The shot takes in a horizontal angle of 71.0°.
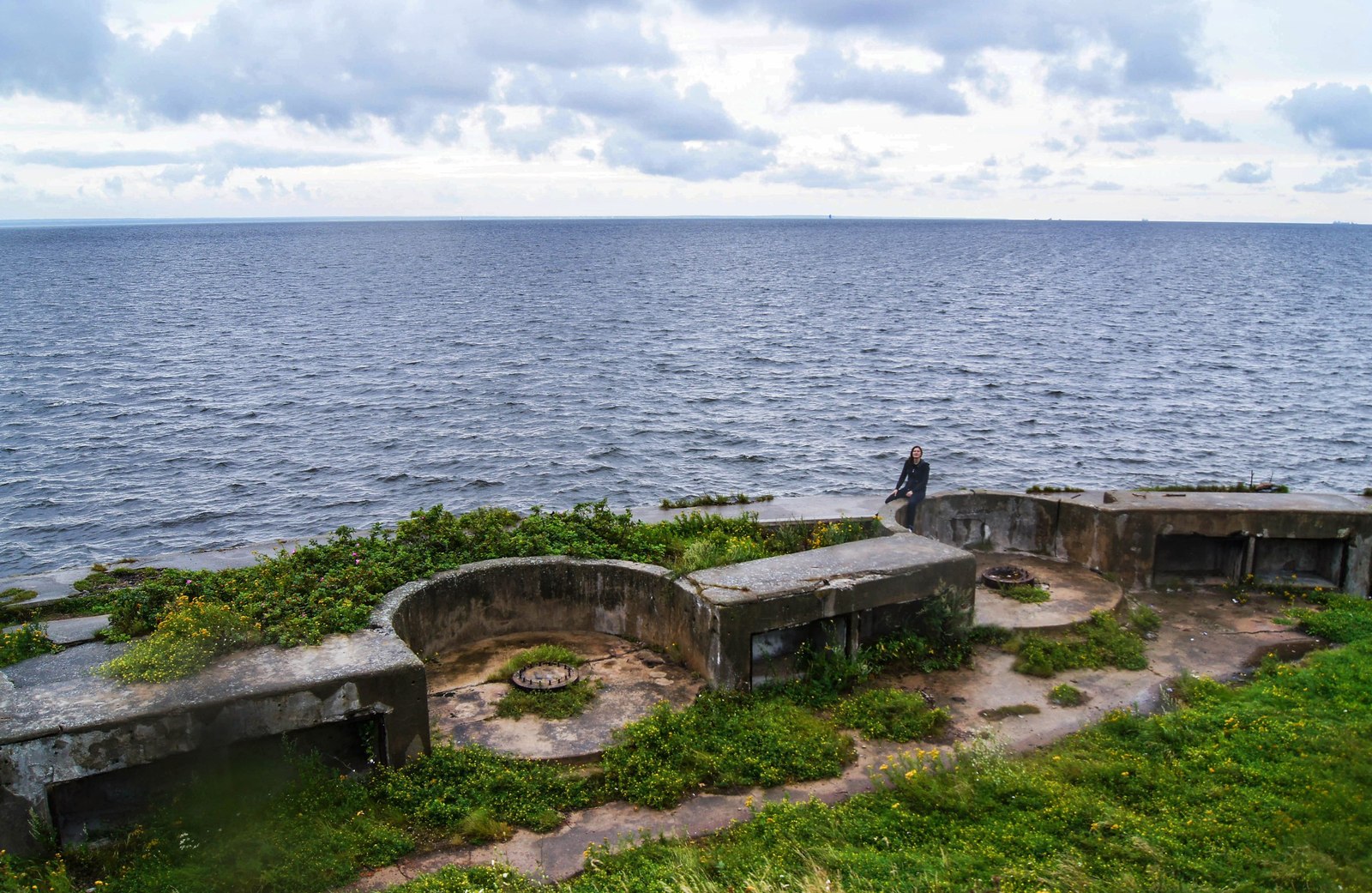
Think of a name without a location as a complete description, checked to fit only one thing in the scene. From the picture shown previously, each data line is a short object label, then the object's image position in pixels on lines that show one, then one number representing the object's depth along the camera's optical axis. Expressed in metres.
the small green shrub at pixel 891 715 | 11.00
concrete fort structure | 8.88
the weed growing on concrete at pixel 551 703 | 11.22
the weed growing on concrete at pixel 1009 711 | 11.56
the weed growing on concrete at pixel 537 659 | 12.18
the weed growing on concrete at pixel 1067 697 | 11.89
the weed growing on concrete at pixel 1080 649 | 12.78
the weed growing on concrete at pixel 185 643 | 9.66
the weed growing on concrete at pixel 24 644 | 10.29
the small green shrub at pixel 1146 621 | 14.33
